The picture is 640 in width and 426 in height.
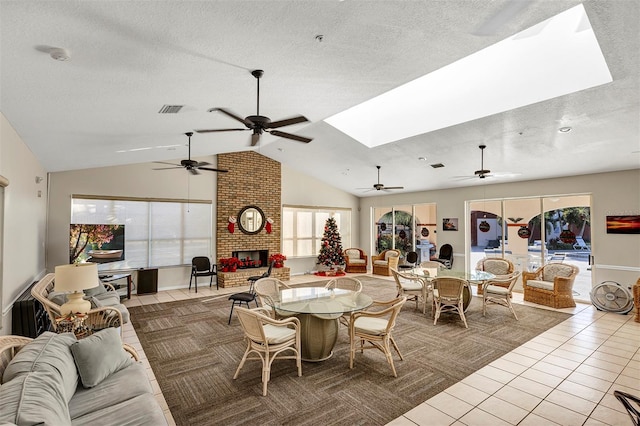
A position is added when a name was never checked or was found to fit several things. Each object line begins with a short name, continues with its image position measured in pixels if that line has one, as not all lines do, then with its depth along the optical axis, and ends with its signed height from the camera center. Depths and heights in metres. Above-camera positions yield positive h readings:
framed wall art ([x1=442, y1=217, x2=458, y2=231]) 9.16 +0.00
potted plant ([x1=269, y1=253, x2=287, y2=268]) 9.31 -1.01
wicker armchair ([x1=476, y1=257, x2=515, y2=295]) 6.80 -0.95
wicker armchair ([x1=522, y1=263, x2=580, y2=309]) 6.22 -1.24
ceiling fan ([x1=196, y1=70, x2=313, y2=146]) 3.13 +1.02
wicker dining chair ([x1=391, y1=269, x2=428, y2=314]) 5.75 -1.20
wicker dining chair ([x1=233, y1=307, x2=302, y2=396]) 3.12 -1.17
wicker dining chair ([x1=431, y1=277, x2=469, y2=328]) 5.13 -1.15
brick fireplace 8.78 +0.77
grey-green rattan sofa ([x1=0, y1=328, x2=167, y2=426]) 1.61 -0.99
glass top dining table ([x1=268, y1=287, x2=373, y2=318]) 3.50 -0.94
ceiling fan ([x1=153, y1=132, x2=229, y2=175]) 5.66 +1.10
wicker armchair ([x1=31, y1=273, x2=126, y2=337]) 3.96 -1.17
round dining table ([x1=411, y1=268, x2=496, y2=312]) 5.48 -0.93
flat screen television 6.76 -0.38
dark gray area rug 2.79 -1.64
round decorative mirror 9.15 +0.14
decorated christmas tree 10.37 -0.74
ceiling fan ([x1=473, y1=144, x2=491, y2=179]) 5.96 +1.27
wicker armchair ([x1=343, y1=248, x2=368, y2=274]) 10.66 -1.26
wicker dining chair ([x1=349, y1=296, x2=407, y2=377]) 3.44 -1.19
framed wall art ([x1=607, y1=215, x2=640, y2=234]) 5.97 -0.01
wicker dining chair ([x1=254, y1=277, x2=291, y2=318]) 3.91 -0.92
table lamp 3.28 -0.60
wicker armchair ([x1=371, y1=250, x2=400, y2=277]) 10.05 -1.19
